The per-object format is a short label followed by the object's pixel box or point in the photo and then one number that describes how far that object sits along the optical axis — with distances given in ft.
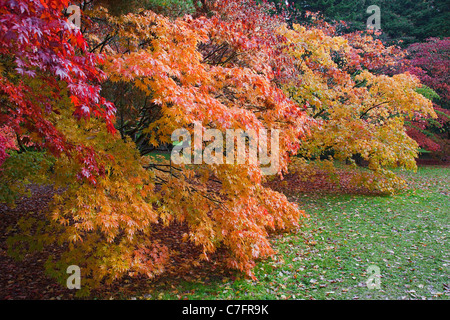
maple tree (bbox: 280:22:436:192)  28.99
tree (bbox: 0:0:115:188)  7.75
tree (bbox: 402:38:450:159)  49.34
